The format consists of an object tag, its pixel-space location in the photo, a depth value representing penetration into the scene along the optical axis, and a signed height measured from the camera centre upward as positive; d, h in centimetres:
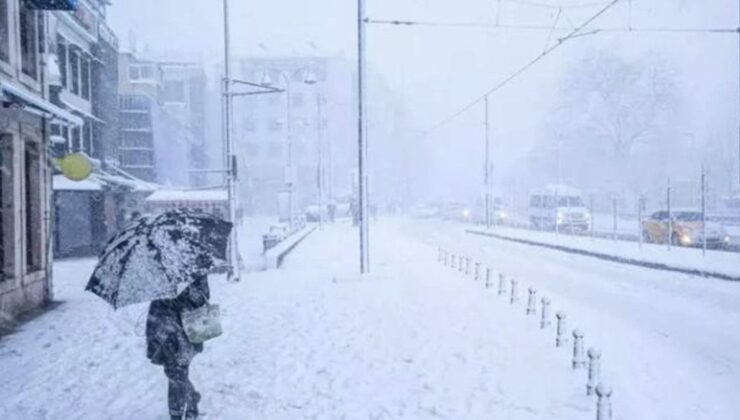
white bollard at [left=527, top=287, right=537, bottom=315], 1138 -191
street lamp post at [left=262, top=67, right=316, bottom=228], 3104 +120
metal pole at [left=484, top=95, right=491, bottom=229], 3906 +151
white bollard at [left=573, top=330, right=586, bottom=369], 785 -194
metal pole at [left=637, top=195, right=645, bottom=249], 2372 -65
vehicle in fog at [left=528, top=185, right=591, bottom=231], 3972 -77
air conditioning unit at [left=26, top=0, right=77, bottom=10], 1259 +395
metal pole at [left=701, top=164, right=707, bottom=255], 1980 -26
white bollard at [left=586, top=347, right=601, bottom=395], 654 -178
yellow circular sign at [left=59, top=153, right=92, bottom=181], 1251 +67
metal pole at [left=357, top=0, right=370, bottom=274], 1647 +138
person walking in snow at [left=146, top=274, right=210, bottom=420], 583 -120
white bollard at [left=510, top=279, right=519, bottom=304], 1269 -192
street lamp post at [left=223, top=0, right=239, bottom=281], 1680 +115
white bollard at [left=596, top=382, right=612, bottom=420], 554 -179
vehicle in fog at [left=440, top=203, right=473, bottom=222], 6216 -146
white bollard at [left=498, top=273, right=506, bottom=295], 1387 -192
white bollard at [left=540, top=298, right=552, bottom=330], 1009 -190
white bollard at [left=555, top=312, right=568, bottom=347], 867 -192
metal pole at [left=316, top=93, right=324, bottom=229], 3922 +163
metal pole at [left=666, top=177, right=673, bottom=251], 2167 -46
